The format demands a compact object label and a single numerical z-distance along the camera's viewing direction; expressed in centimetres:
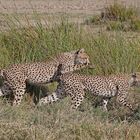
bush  4557
